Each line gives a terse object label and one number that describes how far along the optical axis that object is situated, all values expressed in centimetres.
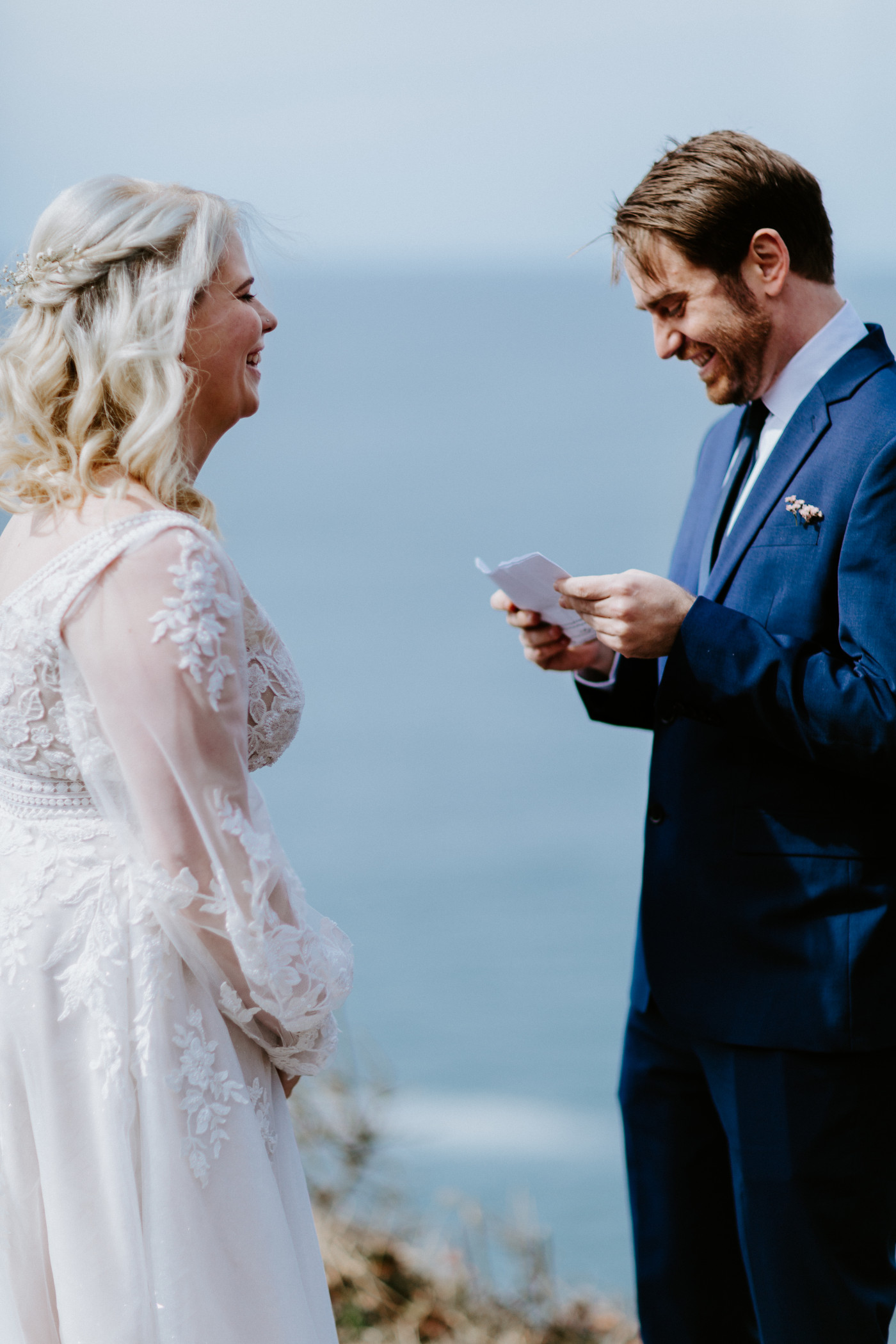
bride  370
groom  394
